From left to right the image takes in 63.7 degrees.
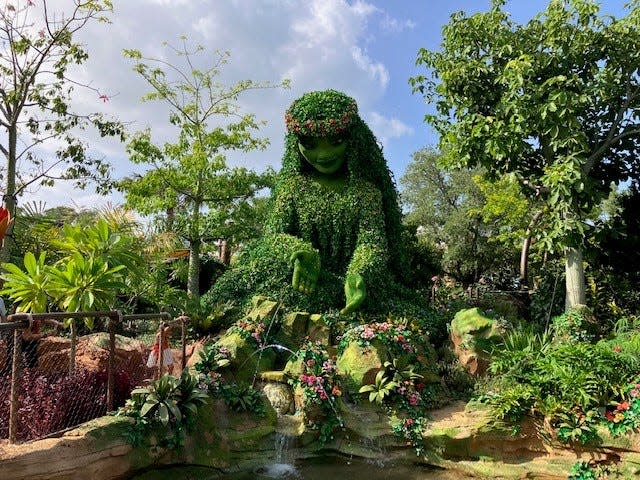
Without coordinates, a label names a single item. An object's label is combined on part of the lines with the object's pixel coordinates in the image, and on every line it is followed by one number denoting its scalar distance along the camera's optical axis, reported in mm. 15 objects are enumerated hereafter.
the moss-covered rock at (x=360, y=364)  5898
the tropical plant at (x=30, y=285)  4406
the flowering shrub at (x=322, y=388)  5348
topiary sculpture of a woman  7562
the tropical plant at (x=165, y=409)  4426
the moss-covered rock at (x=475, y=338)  6516
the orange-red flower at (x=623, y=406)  5035
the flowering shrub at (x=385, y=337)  6121
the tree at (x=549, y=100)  7676
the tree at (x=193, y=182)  9867
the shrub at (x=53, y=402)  3980
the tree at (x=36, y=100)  8570
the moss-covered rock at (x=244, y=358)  6047
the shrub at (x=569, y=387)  5078
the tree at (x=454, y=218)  18450
